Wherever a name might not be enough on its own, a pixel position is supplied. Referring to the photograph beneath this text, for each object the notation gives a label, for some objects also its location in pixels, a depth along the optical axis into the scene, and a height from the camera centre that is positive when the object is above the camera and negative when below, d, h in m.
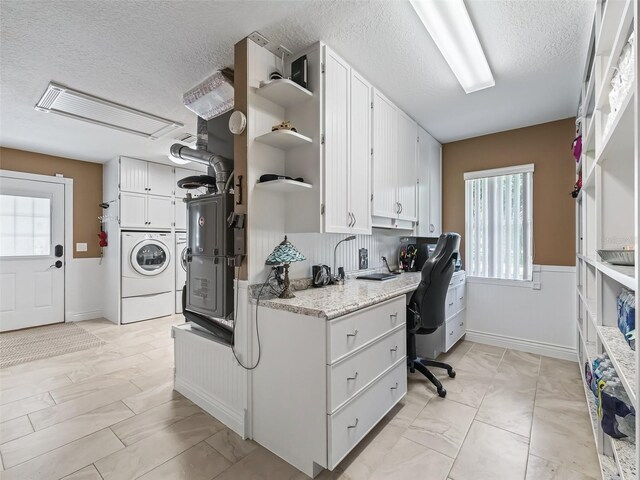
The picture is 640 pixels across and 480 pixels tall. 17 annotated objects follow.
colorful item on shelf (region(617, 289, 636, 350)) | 1.10 -0.30
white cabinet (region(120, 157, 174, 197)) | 4.39 +0.98
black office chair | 2.35 -0.43
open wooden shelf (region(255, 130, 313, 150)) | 1.85 +0.66
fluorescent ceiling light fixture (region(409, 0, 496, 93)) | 1.66 +1.29
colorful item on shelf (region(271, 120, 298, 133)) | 1.88 +0.72
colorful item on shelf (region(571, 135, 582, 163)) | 2.43 +0.77
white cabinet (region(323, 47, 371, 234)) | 2.04 +0.69
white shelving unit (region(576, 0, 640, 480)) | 0.96 +0.18
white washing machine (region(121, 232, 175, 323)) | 4.39 -0.55
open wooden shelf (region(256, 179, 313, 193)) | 1.83 +0.35
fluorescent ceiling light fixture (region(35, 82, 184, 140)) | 2.58 +1.25
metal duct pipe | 2.22 +0.58
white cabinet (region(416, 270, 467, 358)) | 3.00 -0.94
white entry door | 3.96 -0.18
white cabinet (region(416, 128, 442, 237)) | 3.45 +0.66
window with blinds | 3.40 +0.20
